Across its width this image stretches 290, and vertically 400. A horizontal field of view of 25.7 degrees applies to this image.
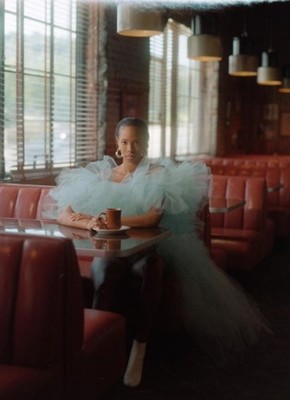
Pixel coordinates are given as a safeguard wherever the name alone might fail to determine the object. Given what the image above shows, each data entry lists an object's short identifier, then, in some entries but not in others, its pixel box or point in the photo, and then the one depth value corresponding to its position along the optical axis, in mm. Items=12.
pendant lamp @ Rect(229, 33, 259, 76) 7035
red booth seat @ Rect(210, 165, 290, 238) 6656
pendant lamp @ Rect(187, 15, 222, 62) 5359
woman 3225
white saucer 2822
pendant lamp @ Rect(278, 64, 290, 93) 9625
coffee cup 2836
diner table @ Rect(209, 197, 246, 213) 4449
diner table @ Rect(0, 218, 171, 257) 2494
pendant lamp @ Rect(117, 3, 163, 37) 3482
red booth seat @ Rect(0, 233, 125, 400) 2100
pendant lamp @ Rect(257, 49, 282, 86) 8281
